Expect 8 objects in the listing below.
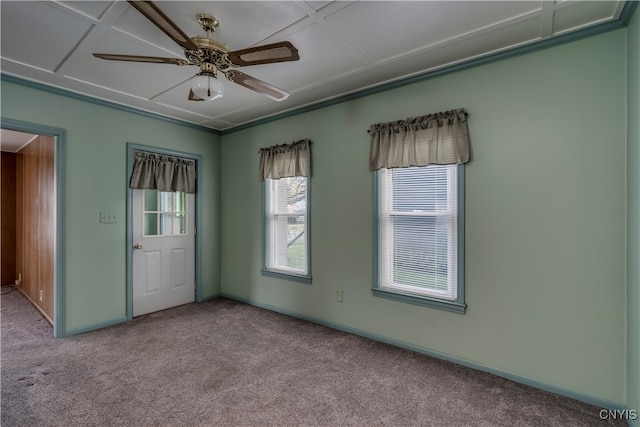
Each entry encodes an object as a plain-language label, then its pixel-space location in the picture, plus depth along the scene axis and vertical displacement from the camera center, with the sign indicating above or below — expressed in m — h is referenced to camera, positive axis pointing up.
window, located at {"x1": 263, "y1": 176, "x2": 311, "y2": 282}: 3.78 -0.21
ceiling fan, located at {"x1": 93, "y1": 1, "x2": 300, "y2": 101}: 1.65 +0.94
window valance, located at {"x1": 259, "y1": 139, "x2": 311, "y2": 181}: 3.62 +0.64
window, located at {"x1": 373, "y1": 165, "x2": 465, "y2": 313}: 2.69 -0.23
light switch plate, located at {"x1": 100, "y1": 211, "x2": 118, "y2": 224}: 3.50 -0.07
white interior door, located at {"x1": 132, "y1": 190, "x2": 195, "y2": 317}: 3.88 -0.52
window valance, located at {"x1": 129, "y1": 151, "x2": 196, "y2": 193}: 3.80 +0.51
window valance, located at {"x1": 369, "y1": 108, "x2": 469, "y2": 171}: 2.58 +0.64
